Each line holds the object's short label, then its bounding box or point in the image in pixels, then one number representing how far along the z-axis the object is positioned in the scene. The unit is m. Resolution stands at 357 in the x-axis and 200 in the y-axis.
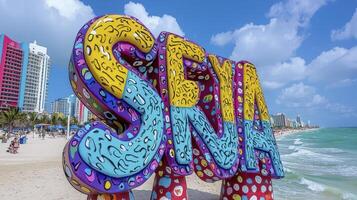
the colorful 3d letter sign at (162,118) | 4.43
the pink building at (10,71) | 85.51
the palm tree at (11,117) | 53.88
